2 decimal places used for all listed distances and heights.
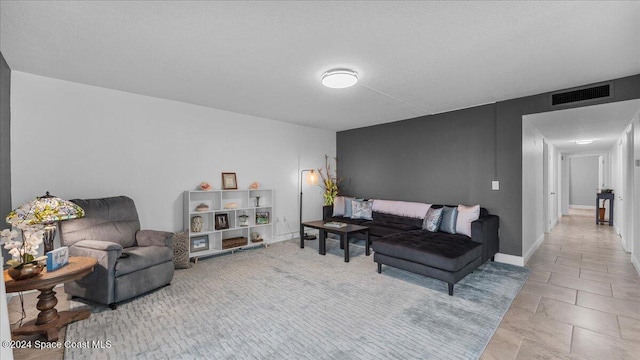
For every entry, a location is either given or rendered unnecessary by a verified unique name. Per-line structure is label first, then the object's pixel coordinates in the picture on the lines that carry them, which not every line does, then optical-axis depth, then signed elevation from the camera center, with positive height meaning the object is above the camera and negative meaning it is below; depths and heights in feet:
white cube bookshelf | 14.19 -2.08
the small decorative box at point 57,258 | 7.66 -2.25
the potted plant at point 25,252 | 6.99 -1.89
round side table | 6.94 -3.23
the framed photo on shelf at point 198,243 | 14.16 -3.32
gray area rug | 6.86 -4.22
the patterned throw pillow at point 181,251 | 12.78 -3.33
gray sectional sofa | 10.18 -2.85
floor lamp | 19.14 +0.25
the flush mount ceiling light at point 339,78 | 9.62 +3.69
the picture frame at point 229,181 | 15.69 -0.03
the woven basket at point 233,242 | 15.11 -3.50
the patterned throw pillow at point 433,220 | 14.01 -2.10
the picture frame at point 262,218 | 16.77 -2.32
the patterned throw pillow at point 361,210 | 18.07 -1.98
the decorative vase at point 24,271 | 6.98 -2.35
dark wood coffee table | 13.73 -2.72
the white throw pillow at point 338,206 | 19.16 -1.86
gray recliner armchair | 8.82 -2.51
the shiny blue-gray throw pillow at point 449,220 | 13.62 -2.01
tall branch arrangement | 20.49 -0.13
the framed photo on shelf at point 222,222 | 14.94 -2.28
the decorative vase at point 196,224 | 14.01 -2.24
